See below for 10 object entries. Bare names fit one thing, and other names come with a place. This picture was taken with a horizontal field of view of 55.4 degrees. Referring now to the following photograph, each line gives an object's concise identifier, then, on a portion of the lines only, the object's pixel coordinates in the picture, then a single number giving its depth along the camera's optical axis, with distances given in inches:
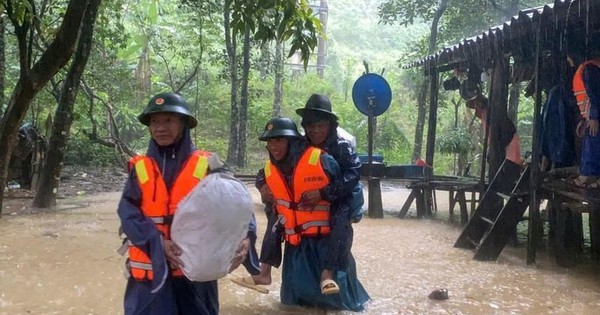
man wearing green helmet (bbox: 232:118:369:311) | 167.2
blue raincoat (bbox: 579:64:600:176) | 226.1
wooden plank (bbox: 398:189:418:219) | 414.6
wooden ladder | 263.7
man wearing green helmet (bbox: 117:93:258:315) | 105.4
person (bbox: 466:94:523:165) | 307.6
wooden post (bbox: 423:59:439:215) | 414.3
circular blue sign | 409.1
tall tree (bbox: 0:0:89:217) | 263.7
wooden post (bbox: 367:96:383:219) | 404.8
